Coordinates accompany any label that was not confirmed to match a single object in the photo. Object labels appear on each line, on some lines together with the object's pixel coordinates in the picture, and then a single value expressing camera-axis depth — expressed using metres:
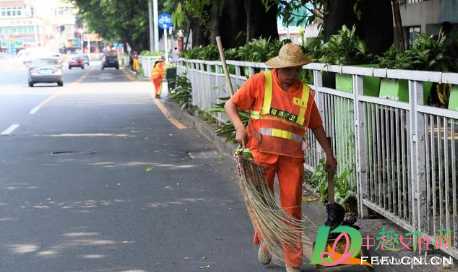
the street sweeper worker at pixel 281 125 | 6.27
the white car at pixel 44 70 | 44.79
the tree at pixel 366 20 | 10.66
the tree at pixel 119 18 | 63.16
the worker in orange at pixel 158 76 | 31.30
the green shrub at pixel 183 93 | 22.99
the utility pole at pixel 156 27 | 48.75
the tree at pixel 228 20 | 16.57
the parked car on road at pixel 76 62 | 90.56
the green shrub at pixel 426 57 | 6.99
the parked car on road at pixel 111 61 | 85.99
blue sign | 43.58
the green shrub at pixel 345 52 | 8.74
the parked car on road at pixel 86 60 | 96.75
